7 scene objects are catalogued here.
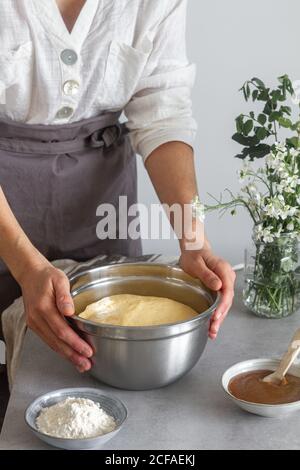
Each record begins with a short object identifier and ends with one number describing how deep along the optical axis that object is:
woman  1.79
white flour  1.41
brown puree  1.49
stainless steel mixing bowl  1.48
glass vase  1.76
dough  1.57
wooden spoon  1.54
